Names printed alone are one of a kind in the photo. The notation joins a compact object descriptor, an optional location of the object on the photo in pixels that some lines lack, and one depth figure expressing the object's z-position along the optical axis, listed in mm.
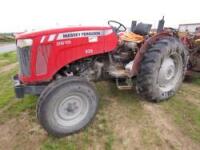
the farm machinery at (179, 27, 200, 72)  3315
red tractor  2025
